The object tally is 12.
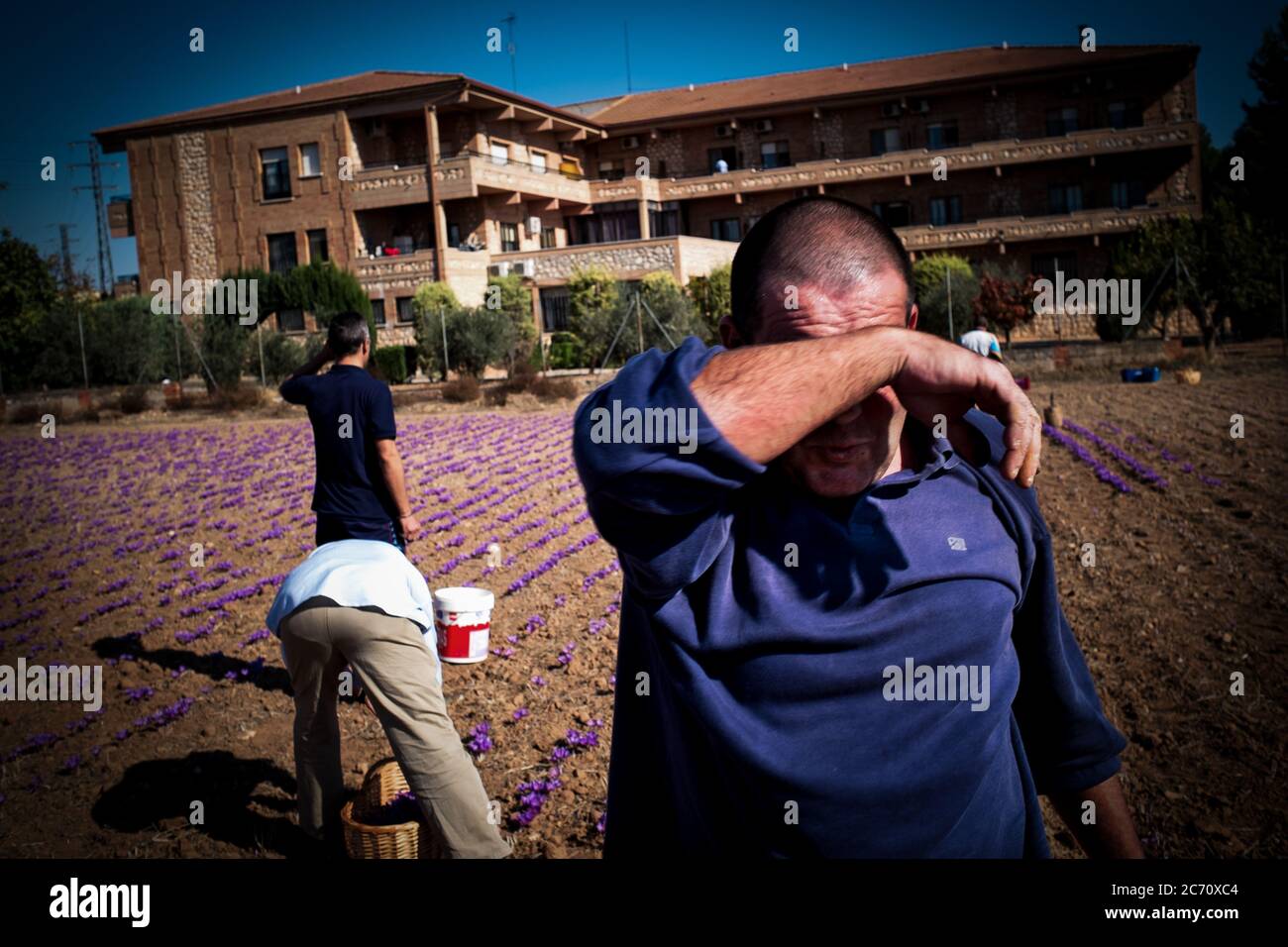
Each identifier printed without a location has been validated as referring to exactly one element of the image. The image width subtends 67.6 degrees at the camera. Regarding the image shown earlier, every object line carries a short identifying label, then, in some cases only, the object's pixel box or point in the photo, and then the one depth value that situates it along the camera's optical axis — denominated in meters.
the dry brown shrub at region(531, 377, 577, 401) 23.98
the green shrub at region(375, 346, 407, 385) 31.70
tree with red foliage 31.19
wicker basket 3.83
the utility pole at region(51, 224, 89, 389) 24.03
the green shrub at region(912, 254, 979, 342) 31.94
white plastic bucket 6.07
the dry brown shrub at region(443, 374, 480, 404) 23.91
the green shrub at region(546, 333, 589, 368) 31.81
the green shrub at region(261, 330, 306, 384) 28.08
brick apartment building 39.94
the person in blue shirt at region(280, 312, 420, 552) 5.36
